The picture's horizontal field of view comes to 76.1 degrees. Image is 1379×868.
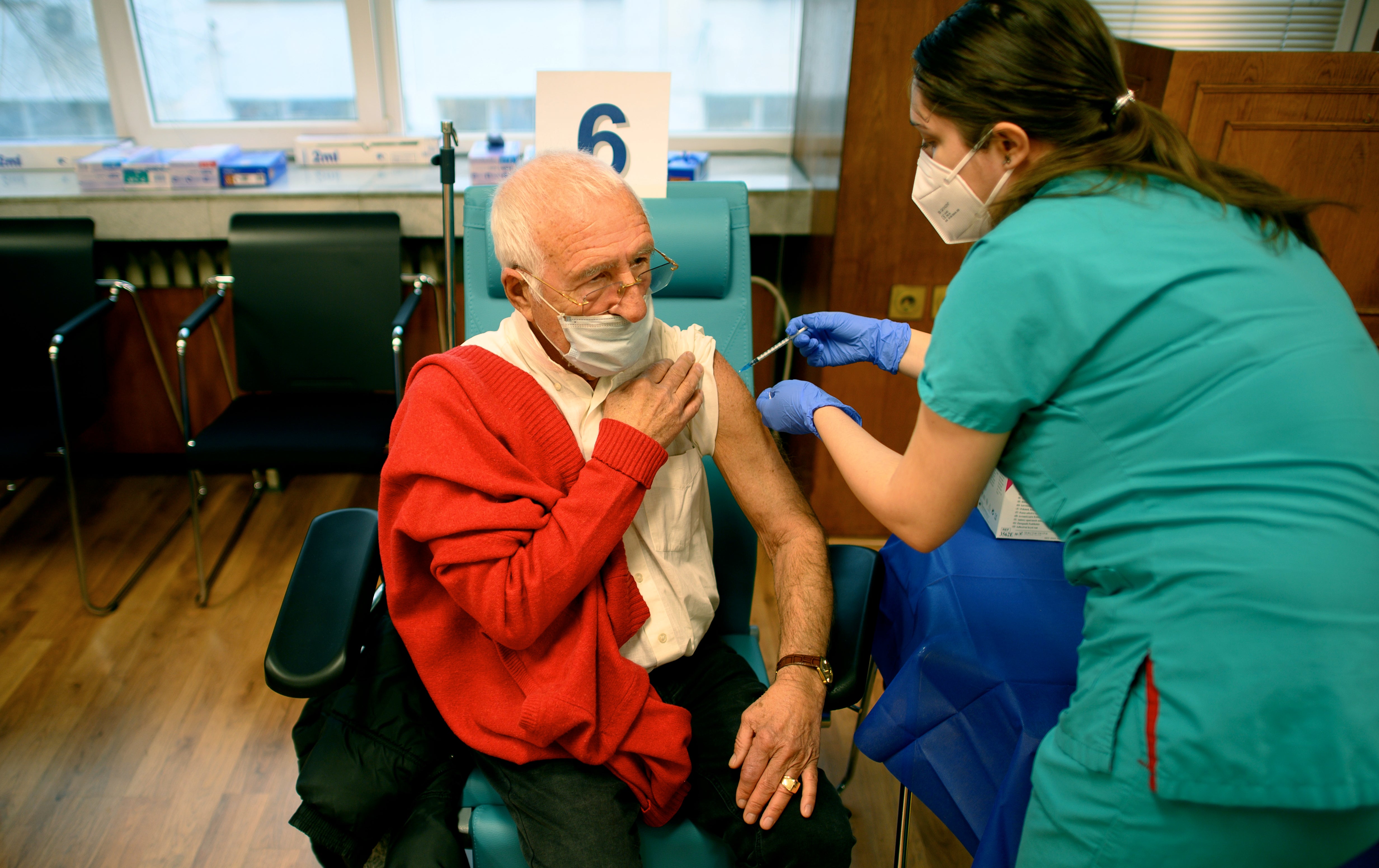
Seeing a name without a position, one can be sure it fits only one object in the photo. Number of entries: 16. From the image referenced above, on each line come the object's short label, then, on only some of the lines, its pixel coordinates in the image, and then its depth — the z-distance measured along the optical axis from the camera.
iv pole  1.65
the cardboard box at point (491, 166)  2.62
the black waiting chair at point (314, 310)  2.47
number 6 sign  1.68
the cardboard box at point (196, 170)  2.63
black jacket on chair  1.18
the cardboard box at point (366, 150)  2.92
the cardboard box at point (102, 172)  2.65
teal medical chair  1.23
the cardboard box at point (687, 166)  2.60
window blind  2.60
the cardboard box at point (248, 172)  2.68
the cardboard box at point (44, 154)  2.88
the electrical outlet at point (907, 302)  2.37
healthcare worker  0.81
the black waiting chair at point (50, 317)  2.41
